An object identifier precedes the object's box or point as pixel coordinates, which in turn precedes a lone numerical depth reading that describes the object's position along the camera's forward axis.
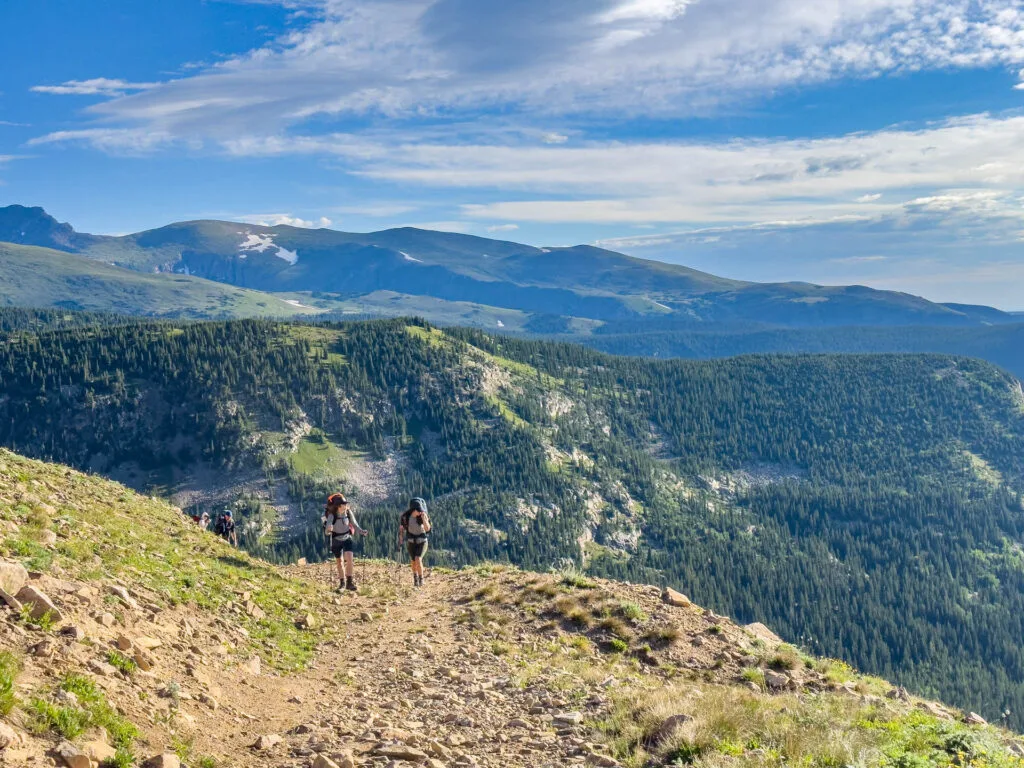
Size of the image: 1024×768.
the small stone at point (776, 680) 21.31
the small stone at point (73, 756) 10.68
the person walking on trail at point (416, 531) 33.38
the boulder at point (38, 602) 14.42
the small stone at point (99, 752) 11.07
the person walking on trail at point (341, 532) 32.03
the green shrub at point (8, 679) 11.02
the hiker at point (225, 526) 44.19
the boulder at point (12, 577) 14.58
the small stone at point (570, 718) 16.59
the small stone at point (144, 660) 15.04
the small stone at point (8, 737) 10.27
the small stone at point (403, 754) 13.77
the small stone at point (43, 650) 13.08
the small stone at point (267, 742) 13.75
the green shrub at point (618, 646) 23.78
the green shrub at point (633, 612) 25.75
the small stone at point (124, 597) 17.72
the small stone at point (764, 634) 26.71
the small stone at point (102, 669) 13.66
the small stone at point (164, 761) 11.59
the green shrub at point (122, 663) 14.28
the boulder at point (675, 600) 28.26
